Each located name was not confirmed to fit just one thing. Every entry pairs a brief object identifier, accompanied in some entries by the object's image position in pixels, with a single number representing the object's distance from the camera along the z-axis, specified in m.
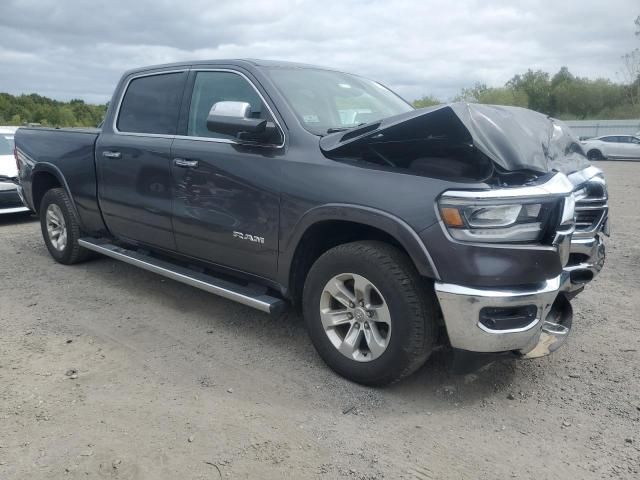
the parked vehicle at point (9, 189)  8.20
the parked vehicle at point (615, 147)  26.89
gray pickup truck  2.75
